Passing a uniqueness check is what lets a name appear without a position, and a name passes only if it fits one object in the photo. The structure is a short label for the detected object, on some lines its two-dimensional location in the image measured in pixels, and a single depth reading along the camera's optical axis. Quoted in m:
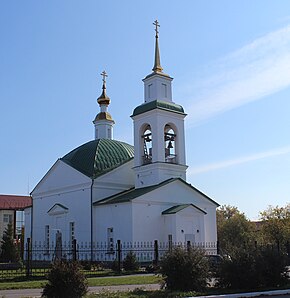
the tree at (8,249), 51.19
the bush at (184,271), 14.59
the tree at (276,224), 48.47
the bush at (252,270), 15.05
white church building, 31.56
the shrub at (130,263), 25.06
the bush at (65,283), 12.07
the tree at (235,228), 52.41
